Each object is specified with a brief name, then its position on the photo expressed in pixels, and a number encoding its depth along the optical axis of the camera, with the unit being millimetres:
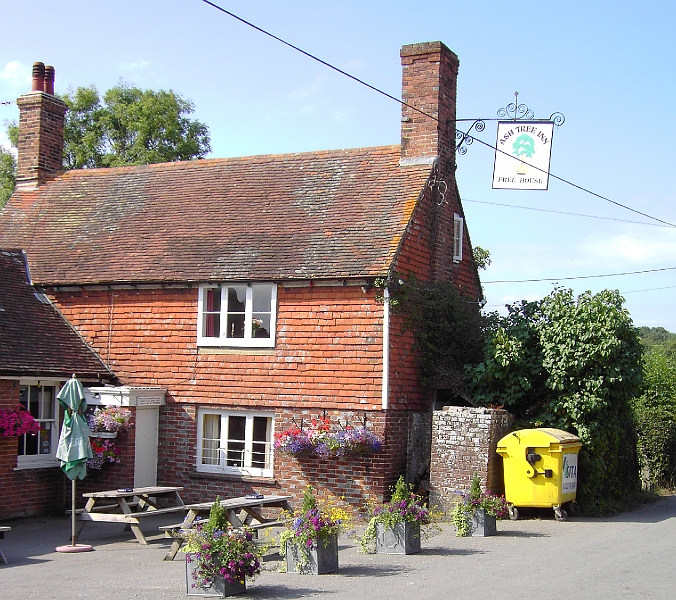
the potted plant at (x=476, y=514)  13680
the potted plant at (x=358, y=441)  15492
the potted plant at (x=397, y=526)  12172
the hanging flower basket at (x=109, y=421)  16734
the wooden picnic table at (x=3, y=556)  12016
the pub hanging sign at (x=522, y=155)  17484
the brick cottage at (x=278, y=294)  16188
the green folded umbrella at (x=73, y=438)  13219
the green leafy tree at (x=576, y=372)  16078
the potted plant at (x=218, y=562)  9719
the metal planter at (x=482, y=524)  13695
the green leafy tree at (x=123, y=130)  36500
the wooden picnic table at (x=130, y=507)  13477
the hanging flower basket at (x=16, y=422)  15852
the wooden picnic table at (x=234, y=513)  12414
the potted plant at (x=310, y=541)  10883
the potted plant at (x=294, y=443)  15875
